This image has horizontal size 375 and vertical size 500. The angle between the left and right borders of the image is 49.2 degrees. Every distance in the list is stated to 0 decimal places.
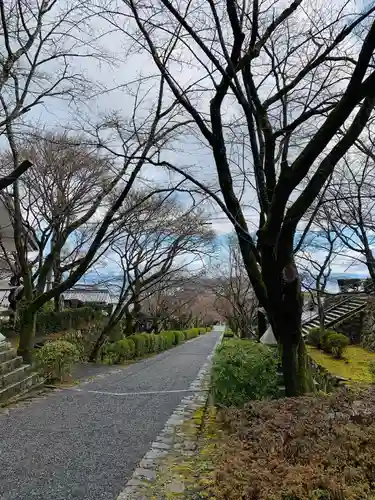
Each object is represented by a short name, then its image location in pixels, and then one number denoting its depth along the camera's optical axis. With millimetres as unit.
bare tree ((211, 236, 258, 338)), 19859
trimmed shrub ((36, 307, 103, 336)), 19328
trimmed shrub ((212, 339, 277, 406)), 5562
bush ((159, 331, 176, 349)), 23208
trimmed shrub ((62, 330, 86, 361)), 14596
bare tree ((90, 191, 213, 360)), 13555
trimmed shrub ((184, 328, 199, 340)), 34309
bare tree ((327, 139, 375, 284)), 9703
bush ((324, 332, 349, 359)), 12164
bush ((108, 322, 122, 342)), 17891
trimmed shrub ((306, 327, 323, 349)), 14219
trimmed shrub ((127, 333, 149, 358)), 17234
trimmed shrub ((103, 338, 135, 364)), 15247
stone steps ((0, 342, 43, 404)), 6723
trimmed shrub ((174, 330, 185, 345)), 27550
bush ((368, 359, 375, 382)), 7896
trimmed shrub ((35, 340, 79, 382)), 8570
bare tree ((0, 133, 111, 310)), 10164
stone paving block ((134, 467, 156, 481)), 3605
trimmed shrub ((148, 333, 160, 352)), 19827
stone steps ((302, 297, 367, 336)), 16656
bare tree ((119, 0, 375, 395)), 3824
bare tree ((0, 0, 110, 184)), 6074
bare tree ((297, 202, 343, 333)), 13898
